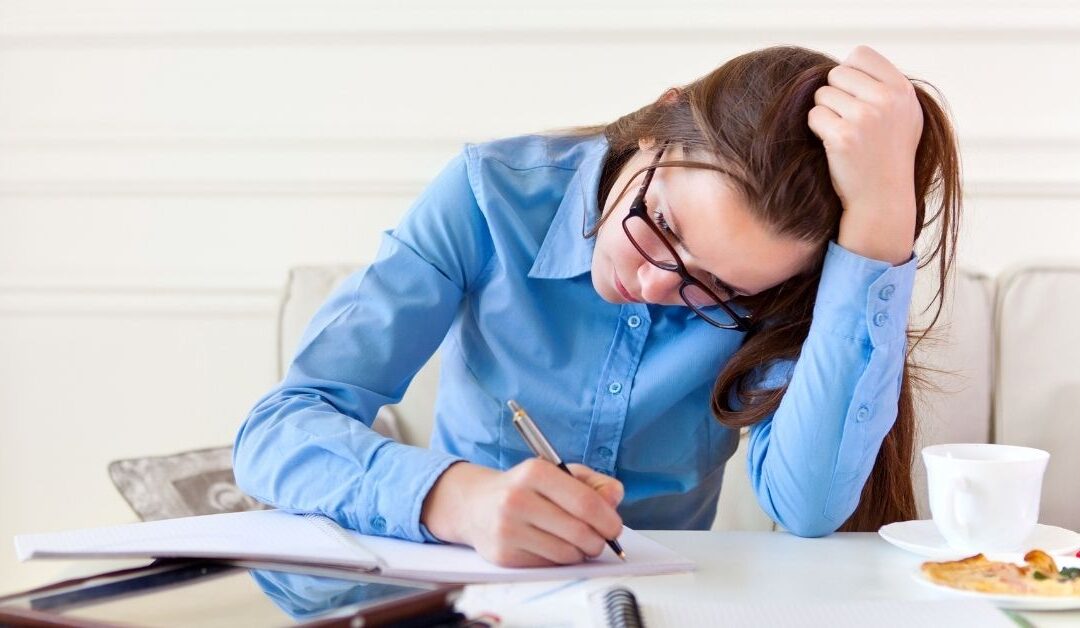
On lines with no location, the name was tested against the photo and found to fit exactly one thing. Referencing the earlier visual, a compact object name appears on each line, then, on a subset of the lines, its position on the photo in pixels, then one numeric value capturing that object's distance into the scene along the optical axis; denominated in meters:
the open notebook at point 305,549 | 0.82
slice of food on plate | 0.81
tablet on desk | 0.65
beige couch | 1.72
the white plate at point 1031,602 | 0.78
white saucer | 0.96
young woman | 0.96
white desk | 0.77
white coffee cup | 0.93
